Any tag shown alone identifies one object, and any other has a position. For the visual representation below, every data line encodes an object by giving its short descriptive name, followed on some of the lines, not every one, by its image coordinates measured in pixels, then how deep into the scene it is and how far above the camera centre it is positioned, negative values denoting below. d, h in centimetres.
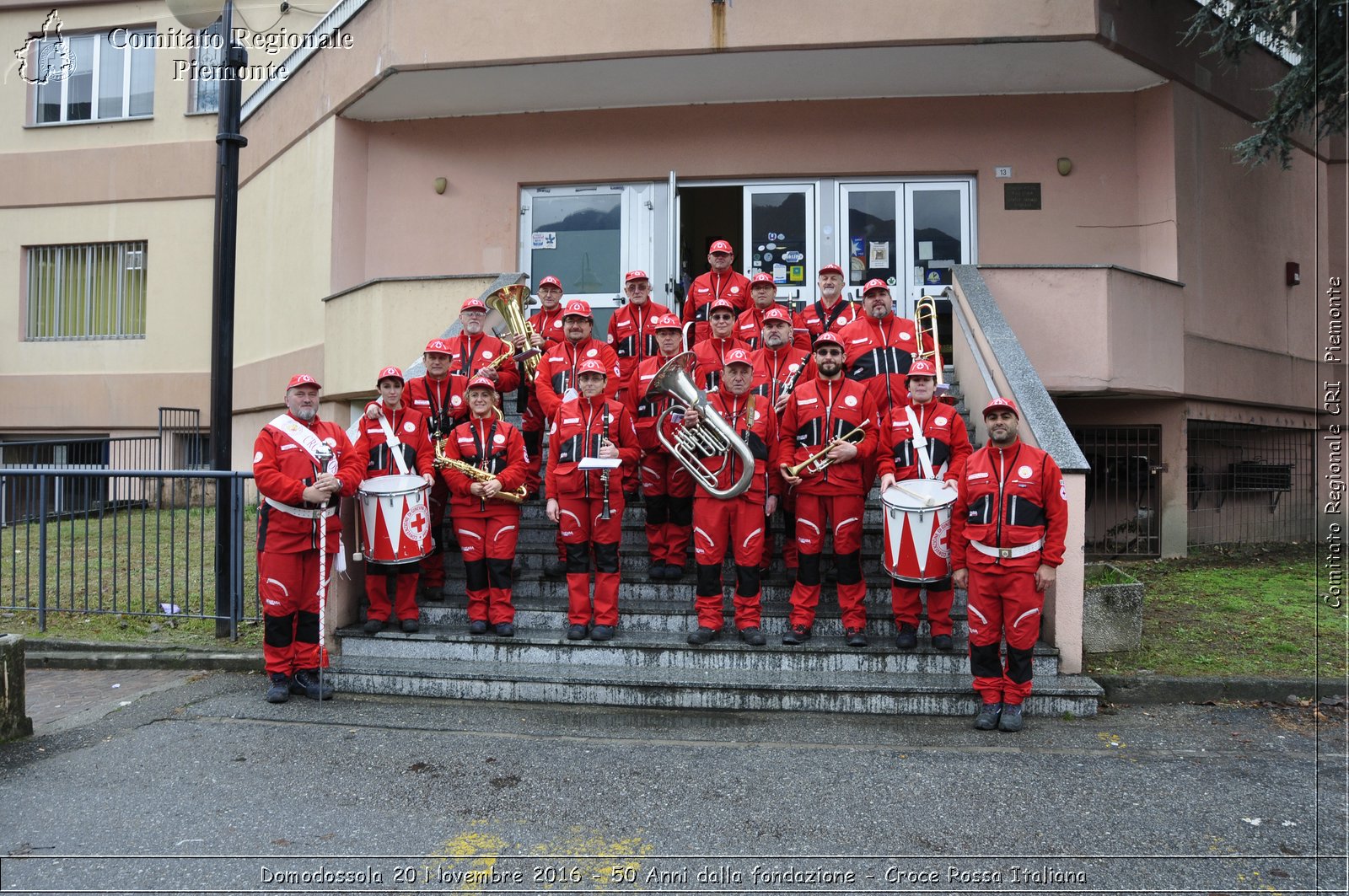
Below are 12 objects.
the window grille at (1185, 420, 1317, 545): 1230 -28
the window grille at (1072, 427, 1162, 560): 1148 -35
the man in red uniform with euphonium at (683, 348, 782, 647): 645 -52
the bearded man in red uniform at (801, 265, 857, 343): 859 +152
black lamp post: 755 +133
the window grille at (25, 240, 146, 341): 1688 +324
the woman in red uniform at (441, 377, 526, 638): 664 -41
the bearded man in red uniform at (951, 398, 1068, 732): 556 -55
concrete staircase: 592 -143
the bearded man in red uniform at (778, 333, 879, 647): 643 -11
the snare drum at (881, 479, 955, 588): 599 -45
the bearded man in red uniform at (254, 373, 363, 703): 618 -47
